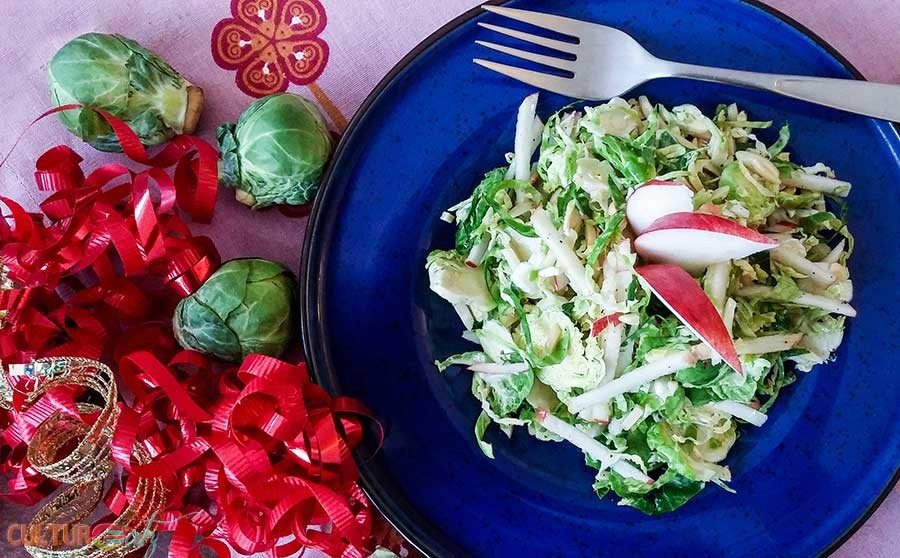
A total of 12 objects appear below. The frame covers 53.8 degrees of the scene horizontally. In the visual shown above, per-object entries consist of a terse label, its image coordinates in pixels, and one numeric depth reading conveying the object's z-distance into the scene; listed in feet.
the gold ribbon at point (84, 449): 0.99
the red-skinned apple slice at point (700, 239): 0.88
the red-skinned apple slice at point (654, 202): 0.91
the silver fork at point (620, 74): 0.98
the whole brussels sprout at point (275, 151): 1.04
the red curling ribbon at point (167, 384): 0.97
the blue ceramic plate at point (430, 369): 1.01
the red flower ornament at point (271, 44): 1.13
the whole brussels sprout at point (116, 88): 1.06
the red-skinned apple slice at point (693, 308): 0.88
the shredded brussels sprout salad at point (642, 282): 0.94
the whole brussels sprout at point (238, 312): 1.03
